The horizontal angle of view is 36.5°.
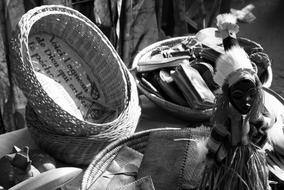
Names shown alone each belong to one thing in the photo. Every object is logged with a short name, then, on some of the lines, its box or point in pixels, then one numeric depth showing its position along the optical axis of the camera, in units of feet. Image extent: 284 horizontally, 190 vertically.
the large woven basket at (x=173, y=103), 3.59
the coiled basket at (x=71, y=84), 2.94
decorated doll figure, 1.90
